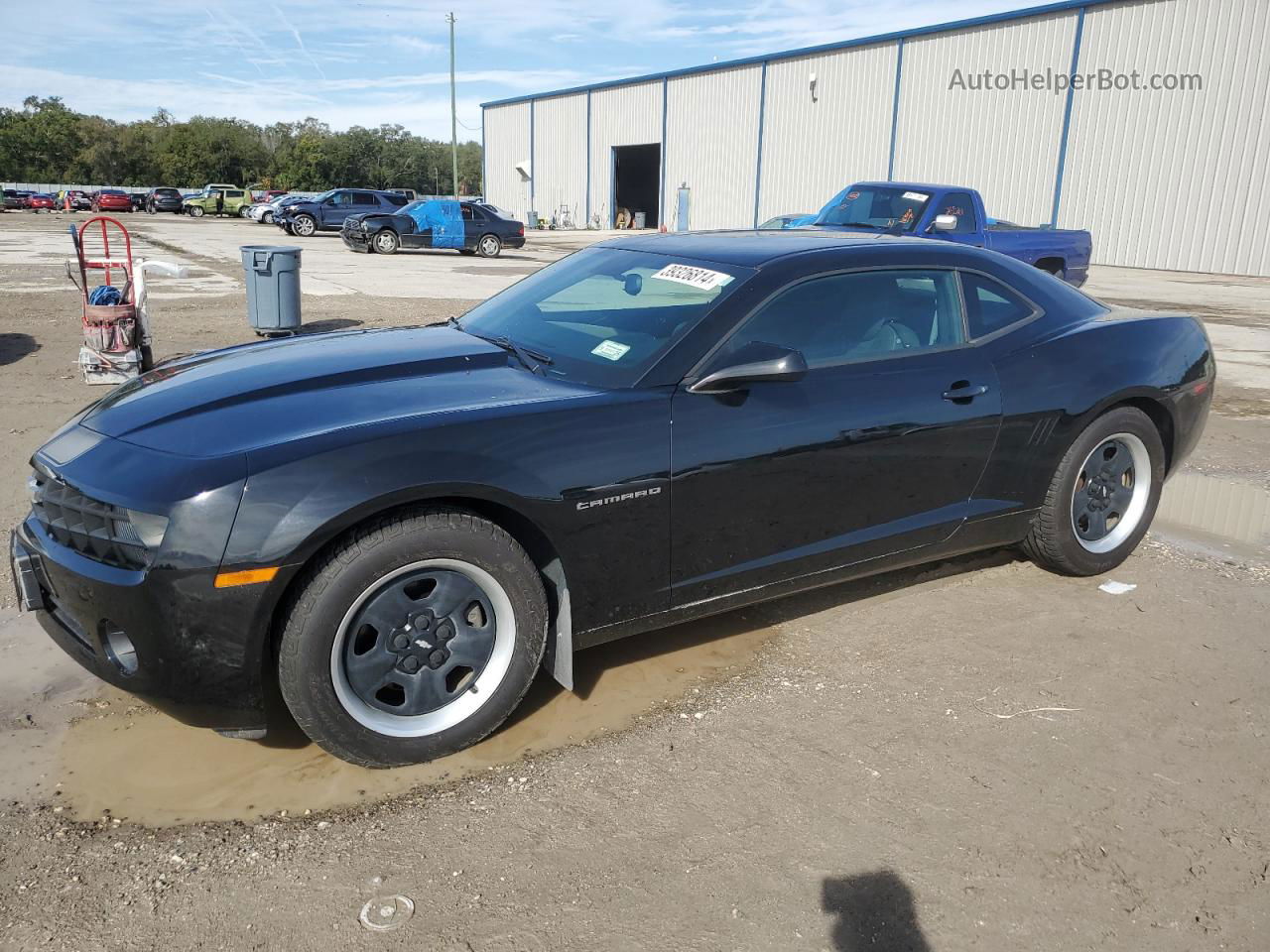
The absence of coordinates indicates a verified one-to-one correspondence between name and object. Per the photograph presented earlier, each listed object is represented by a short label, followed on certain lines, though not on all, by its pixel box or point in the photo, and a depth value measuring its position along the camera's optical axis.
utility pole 55.47
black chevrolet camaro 2.60
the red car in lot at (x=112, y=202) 51.15
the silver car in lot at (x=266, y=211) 41.64
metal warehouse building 23.92
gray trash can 10.67
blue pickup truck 11.80
